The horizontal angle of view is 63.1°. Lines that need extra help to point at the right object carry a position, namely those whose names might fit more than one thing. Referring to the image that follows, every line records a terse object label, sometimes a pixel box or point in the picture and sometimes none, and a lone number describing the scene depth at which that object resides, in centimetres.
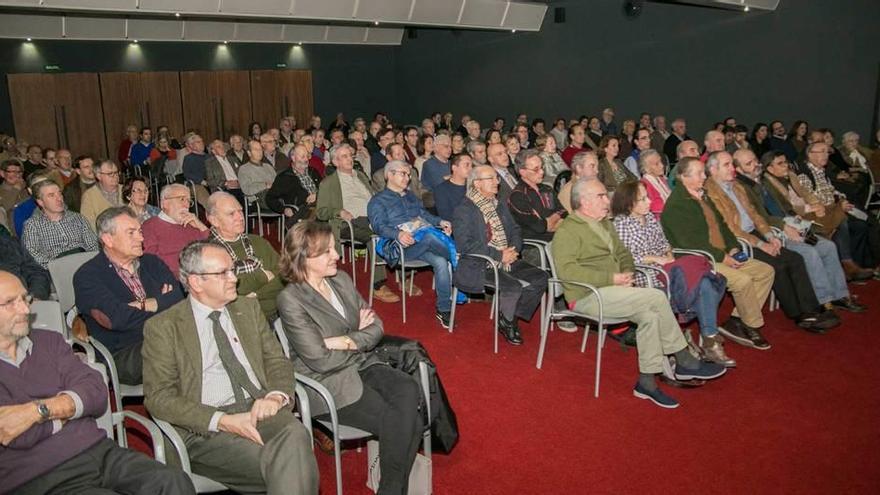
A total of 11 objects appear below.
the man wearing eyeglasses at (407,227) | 538
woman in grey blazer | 297
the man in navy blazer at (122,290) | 343
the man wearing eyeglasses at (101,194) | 559
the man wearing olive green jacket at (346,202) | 611
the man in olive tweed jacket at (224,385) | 263
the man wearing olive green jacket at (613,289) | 414
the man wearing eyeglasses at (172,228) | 437
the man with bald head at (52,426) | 236
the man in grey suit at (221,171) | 831
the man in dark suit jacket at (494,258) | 494
